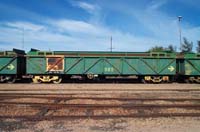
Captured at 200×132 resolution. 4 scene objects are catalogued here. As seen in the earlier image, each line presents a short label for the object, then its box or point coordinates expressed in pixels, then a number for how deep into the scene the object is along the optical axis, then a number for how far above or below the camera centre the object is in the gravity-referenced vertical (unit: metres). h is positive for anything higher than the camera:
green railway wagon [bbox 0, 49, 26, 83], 14.00 +0.36
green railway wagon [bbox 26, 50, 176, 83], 14.18 +0.43
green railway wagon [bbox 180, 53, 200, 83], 14.57 +0.15
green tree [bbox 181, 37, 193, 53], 42.67 +6.75
